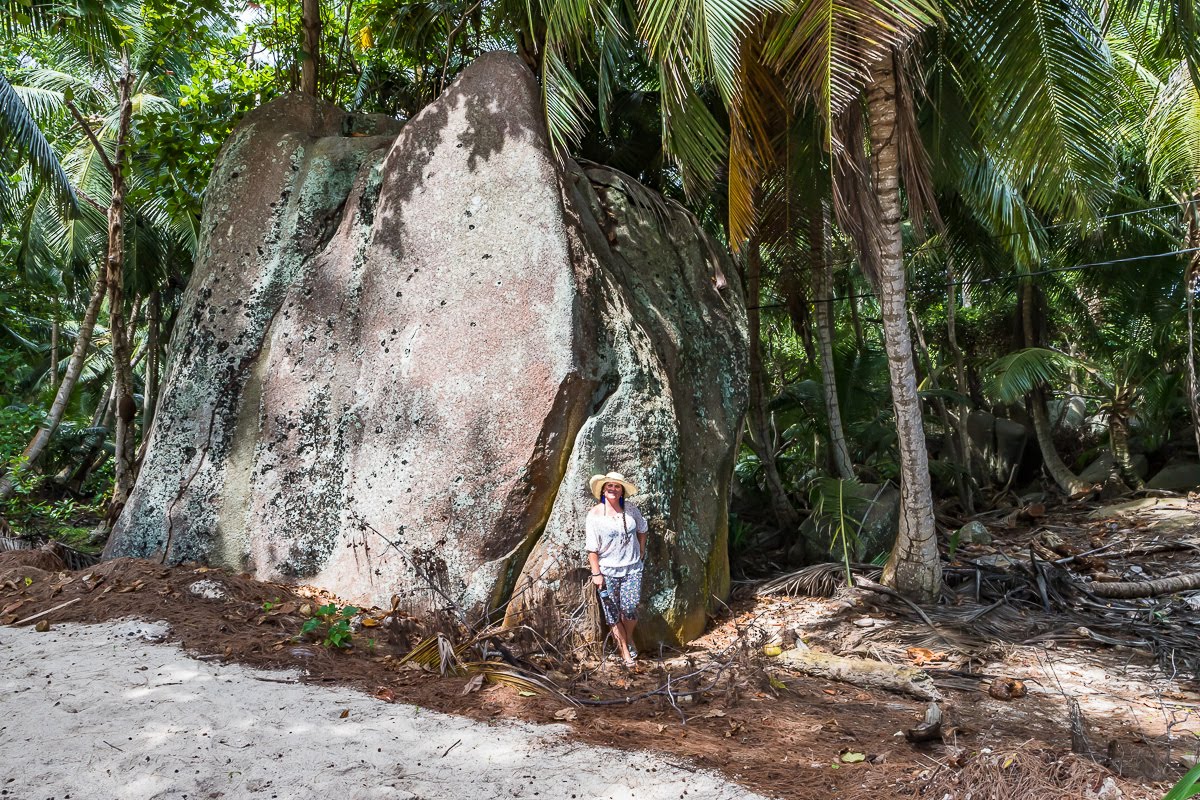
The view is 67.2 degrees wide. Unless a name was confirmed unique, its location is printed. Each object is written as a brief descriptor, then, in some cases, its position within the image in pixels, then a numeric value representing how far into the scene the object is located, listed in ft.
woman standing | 20.68
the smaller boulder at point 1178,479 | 49.14
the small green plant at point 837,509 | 30.96
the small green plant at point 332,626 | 19.27
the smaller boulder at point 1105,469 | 52.85
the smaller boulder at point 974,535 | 37.17
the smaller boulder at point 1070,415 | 63.21
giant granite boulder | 21.91
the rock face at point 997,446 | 55.83
